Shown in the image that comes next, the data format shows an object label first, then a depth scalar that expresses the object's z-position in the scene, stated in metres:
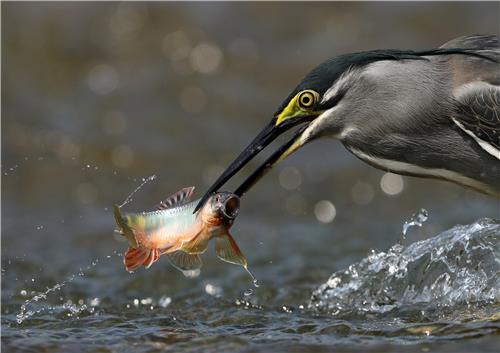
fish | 10.32
